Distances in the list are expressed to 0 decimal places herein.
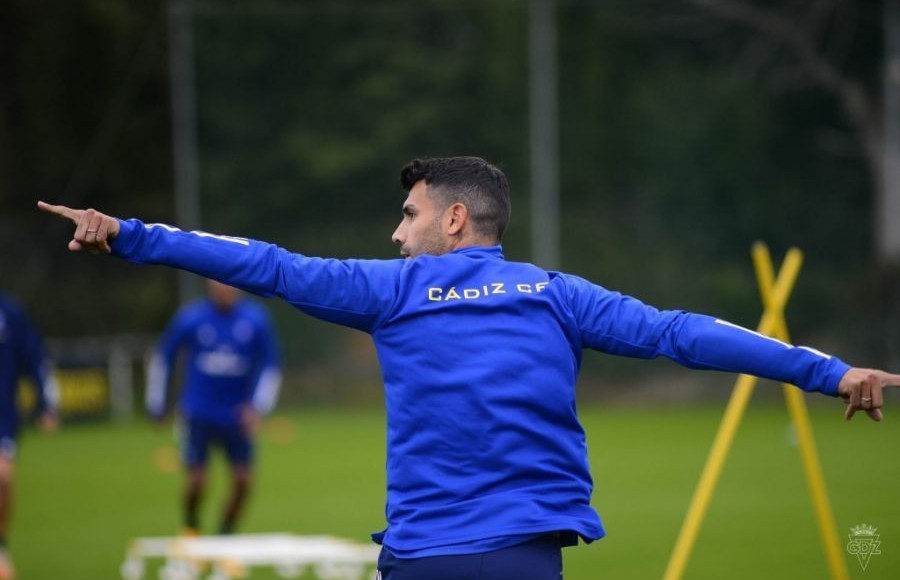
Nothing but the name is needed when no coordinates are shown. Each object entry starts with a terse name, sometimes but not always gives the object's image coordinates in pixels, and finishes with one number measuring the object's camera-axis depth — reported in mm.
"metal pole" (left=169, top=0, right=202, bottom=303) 44312
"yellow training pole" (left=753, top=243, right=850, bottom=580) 14062
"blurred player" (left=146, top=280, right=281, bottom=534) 23766
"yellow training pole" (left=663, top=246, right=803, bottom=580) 14281
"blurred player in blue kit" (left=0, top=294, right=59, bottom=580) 20937
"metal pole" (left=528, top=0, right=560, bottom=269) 42844
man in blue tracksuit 7395
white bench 18516
